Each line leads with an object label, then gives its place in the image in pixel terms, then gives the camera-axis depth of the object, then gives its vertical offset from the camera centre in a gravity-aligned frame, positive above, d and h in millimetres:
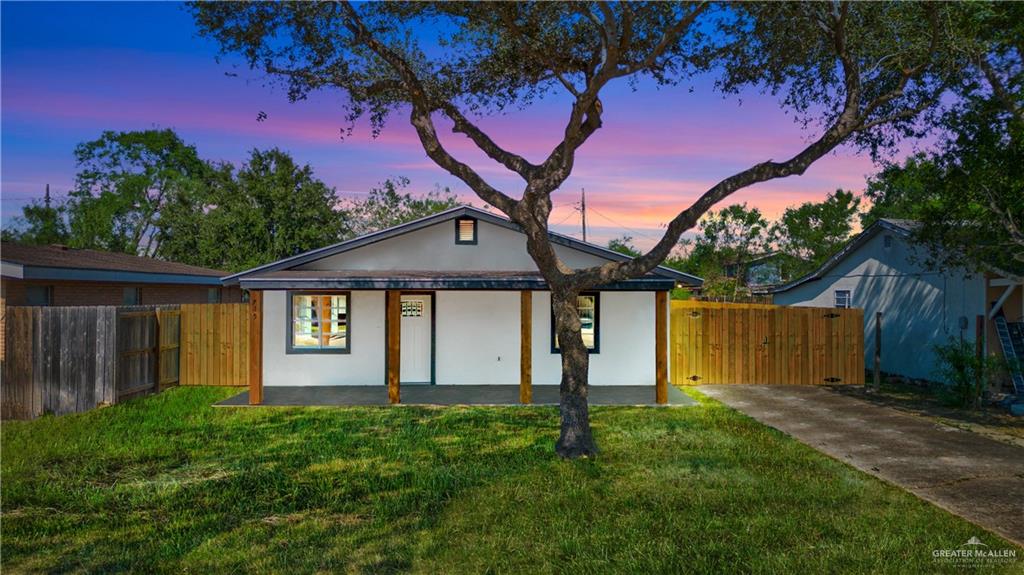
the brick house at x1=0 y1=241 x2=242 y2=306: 14008 +538
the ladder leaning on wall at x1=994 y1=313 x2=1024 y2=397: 12156 -823
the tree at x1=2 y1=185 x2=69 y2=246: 36438 +4354
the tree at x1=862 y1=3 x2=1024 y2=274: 9477 +2331
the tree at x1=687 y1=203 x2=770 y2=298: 31312 +2907
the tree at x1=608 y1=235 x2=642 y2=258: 52225 +4811
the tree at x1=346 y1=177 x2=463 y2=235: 43188 +6500
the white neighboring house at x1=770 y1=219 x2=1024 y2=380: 13164 +126
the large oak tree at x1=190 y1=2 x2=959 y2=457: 8578 +3903
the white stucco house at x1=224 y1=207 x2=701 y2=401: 13805 -446
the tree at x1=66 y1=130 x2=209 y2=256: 36281 +6571
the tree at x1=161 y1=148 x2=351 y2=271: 28719 +3885
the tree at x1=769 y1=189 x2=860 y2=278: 35281 +4005
